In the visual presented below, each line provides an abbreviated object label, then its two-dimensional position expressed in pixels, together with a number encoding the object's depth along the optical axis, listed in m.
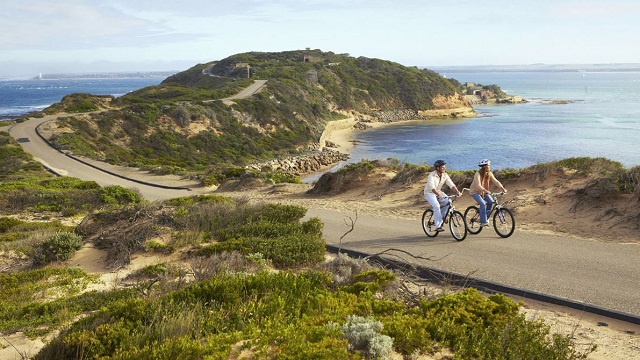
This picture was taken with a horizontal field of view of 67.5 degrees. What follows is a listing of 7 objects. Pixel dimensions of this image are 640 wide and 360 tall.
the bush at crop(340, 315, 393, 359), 4.72
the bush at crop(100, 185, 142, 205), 19.34
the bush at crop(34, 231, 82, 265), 10.77
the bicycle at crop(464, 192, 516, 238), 11.01
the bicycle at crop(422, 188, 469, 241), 11.08
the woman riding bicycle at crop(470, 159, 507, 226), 10.86
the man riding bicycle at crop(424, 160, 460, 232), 11.21
